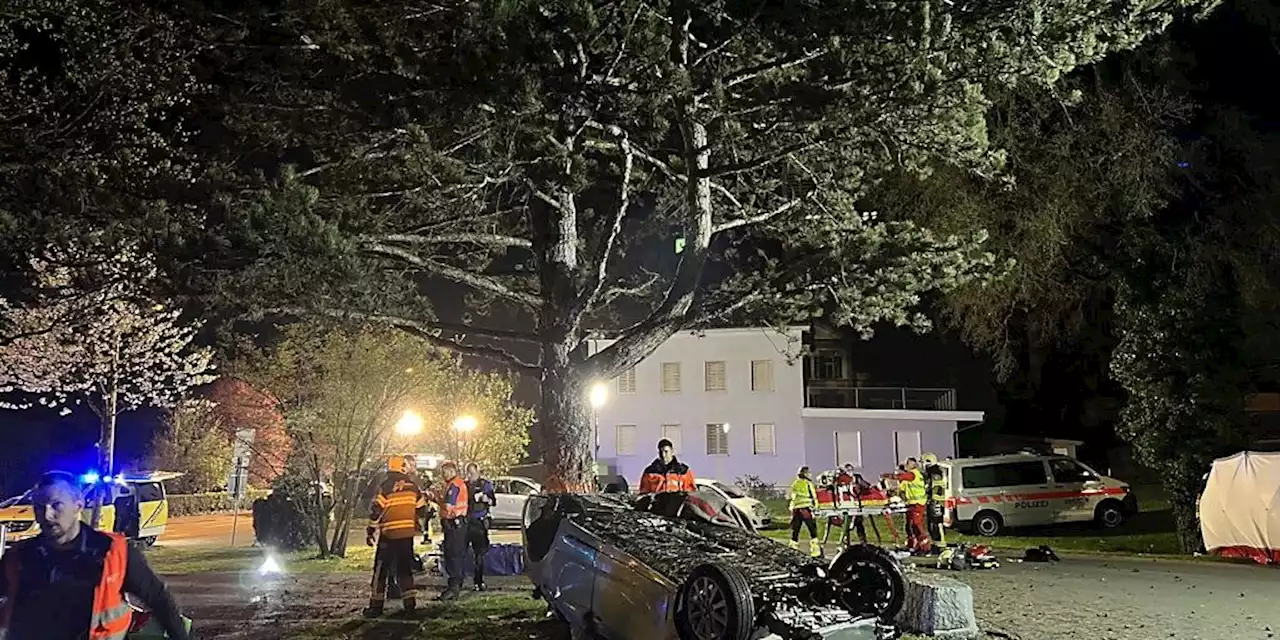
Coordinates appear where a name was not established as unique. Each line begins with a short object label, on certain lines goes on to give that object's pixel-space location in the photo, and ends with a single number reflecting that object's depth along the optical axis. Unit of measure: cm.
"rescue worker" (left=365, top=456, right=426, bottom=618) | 1101
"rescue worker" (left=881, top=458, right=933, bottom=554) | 1677
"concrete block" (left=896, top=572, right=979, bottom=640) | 929
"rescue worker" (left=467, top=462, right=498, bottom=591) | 1366
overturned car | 673
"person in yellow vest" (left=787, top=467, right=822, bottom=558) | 1714
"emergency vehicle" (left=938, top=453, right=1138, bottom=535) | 2409
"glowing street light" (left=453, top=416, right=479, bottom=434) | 2814
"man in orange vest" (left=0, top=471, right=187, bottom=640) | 414
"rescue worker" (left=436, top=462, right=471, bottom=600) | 1311
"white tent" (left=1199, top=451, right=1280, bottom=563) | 1530
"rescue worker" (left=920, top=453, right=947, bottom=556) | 1628
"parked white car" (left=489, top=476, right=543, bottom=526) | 2714
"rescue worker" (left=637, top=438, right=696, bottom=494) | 1094
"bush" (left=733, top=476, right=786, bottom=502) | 3506
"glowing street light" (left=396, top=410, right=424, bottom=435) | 2465
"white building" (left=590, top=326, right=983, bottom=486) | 3681
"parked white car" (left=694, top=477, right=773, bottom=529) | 2538
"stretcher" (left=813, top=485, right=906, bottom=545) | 1638
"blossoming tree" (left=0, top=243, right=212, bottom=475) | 2428
